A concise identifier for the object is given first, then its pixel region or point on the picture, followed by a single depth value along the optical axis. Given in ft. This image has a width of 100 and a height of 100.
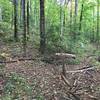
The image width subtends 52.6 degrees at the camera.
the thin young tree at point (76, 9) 27.46
